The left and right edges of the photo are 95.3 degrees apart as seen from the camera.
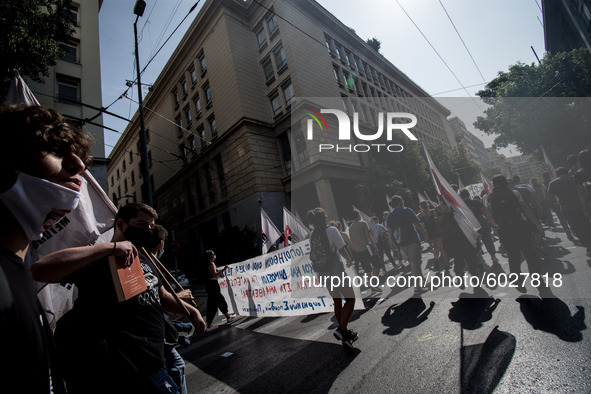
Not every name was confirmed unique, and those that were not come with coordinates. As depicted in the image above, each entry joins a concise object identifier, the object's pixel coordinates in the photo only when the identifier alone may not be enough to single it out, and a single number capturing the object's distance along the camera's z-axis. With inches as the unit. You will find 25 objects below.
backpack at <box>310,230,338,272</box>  164.7
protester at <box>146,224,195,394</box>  76.0
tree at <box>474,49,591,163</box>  706.8
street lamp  442.6
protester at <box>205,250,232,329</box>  260.4
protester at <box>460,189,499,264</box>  253.4
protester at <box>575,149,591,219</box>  211.5
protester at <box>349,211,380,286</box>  286.0
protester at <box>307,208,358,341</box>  154.8
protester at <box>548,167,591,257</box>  215.3
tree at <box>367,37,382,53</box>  1545.4
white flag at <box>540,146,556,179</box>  316.5
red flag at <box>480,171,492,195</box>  364.5
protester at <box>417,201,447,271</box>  269.3
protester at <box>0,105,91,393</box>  28.7
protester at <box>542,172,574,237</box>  280.2
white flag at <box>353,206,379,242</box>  390.3
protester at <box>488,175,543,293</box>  159.9
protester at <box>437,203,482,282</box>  202.8
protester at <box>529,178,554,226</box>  367.9
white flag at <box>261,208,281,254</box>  321.4
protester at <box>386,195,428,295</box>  225.8
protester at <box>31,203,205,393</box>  51.9
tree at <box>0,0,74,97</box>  301.4
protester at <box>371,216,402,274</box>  388.0
